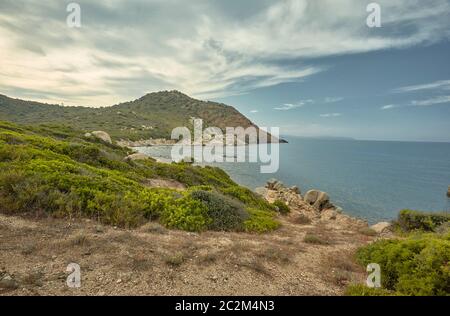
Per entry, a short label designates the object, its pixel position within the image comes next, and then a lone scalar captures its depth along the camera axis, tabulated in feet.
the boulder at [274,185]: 112.68
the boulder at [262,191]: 97.57
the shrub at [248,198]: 56.80
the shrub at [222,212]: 33.83
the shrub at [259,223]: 35.12
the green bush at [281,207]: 63.67
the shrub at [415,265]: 17.42
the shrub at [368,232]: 41.57
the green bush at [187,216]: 31.01
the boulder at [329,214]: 68.96
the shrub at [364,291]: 17.18
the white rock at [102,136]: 119.07
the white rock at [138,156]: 89.03
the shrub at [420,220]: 46.98
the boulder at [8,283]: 14.56
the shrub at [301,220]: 51.39
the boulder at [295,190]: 109.42
